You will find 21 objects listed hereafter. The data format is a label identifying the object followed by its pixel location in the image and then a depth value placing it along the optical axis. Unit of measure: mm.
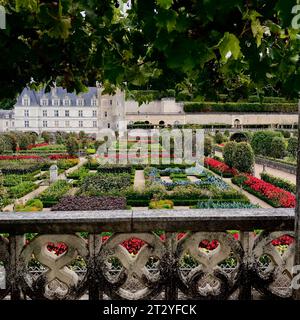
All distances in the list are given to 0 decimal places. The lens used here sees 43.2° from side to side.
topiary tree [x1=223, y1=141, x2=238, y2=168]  18591
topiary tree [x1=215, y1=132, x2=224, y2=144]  38038
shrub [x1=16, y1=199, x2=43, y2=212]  10802
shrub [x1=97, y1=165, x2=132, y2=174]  19766
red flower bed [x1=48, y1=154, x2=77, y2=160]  26953
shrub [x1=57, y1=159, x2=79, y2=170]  22220
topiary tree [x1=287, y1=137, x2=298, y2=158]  24919
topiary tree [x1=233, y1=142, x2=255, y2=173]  17828
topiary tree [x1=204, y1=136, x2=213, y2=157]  25938
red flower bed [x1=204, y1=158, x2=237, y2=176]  18619
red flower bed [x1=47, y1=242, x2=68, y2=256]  6570
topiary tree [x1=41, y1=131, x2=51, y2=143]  46188
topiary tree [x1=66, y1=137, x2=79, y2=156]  27291
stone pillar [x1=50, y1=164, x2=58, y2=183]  17172
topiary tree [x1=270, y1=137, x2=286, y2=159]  25625
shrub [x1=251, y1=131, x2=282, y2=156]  27495
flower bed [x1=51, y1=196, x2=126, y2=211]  10938
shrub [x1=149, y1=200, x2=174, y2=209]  11195
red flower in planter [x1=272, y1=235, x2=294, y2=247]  6609
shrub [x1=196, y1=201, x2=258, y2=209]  11202
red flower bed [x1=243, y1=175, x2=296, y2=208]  11477
